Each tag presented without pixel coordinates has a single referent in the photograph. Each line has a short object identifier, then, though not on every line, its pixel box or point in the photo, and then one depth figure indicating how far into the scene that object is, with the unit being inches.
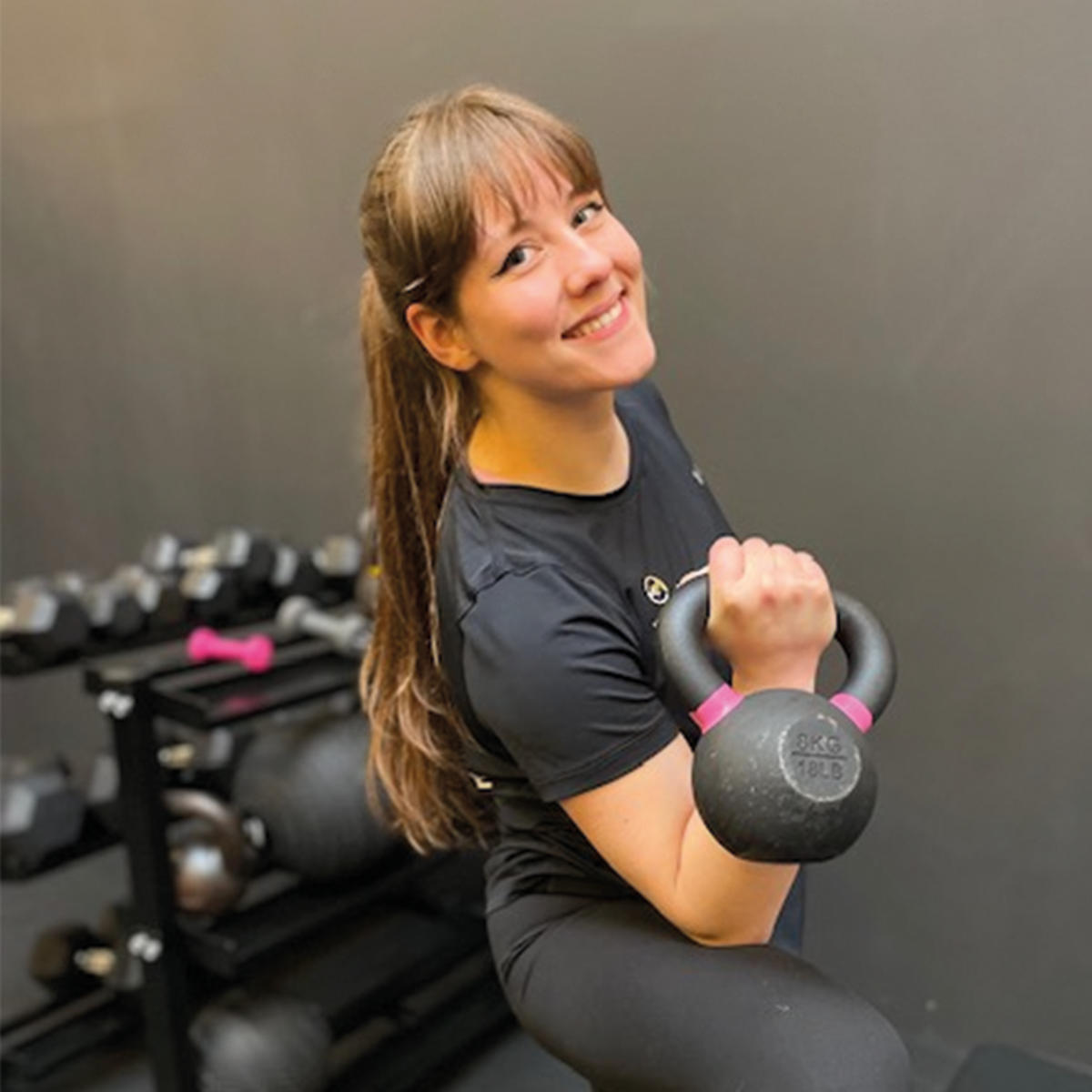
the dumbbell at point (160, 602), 67.7
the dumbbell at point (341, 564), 74.7
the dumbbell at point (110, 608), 65.6
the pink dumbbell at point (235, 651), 63.7
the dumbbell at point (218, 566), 69.1
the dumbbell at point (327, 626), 66.1
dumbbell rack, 59.3
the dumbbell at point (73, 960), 69.4
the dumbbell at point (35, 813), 59.5
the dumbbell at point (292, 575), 73.9
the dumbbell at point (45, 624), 62.9
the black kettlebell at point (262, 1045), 60.0
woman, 29.4
